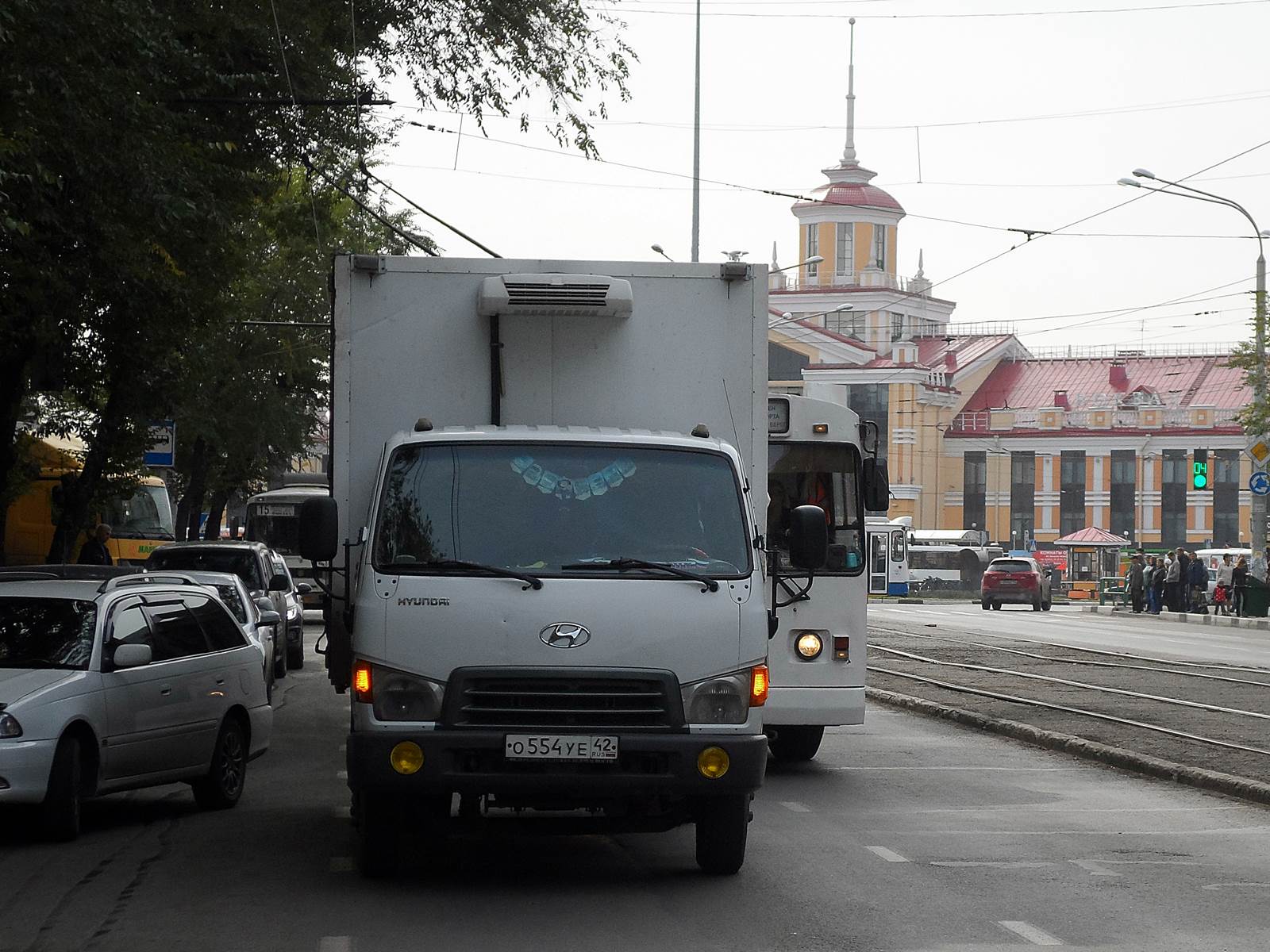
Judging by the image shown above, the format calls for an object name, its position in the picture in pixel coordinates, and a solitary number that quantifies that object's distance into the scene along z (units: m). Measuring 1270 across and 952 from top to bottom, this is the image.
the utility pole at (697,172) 39.25
